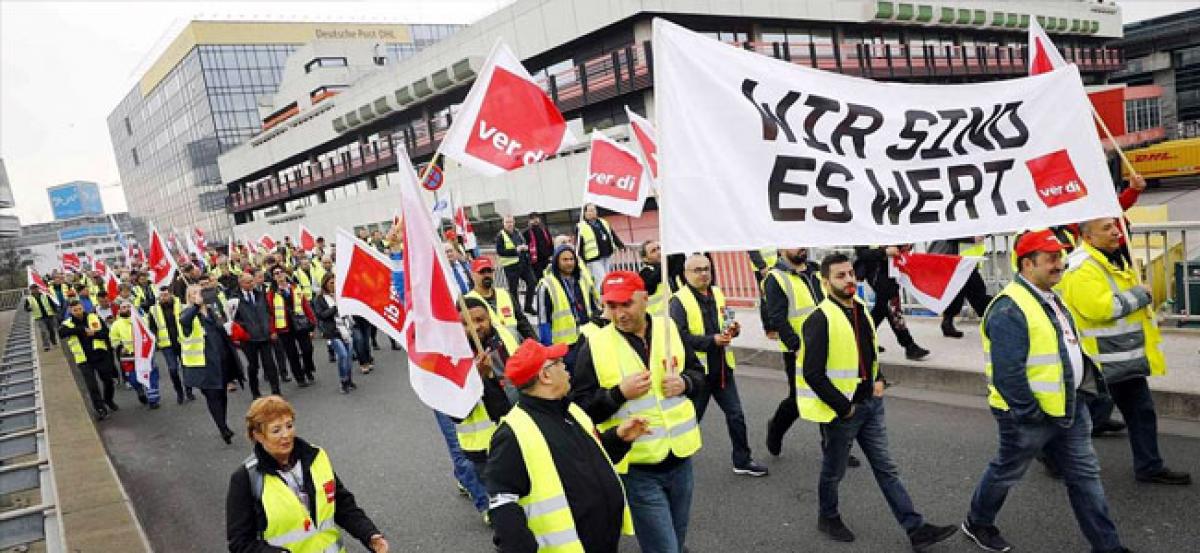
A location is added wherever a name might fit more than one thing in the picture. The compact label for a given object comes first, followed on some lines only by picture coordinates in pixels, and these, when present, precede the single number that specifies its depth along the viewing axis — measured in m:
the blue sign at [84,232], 99.70
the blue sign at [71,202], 114.81
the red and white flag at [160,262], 9.98
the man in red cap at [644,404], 3.30
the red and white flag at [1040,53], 5.49
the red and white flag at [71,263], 21.95
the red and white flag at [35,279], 16.60
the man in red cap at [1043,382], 3.43
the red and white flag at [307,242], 16.42
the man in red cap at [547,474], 2.53
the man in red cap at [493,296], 5.88
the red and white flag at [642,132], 6.83
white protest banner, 3.30
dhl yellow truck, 27.92
